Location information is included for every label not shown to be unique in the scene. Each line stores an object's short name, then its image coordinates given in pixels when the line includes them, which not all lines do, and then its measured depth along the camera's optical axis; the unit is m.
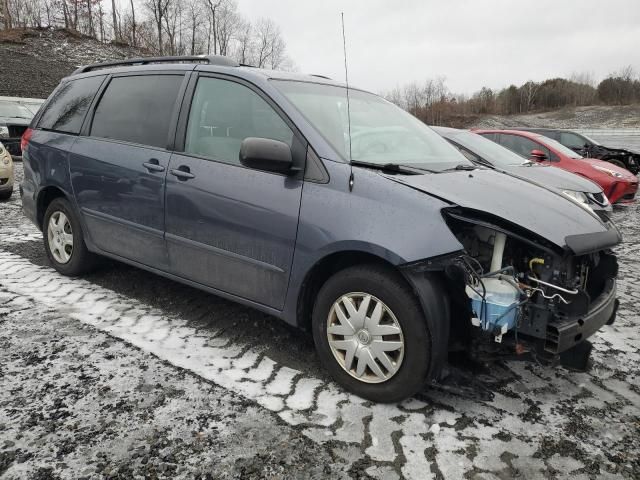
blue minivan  2.37
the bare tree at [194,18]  53.91
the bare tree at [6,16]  45.91
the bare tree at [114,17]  52.34
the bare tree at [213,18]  55.47
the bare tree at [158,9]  50.72
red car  8.90
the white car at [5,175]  7.88
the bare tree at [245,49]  58.83
